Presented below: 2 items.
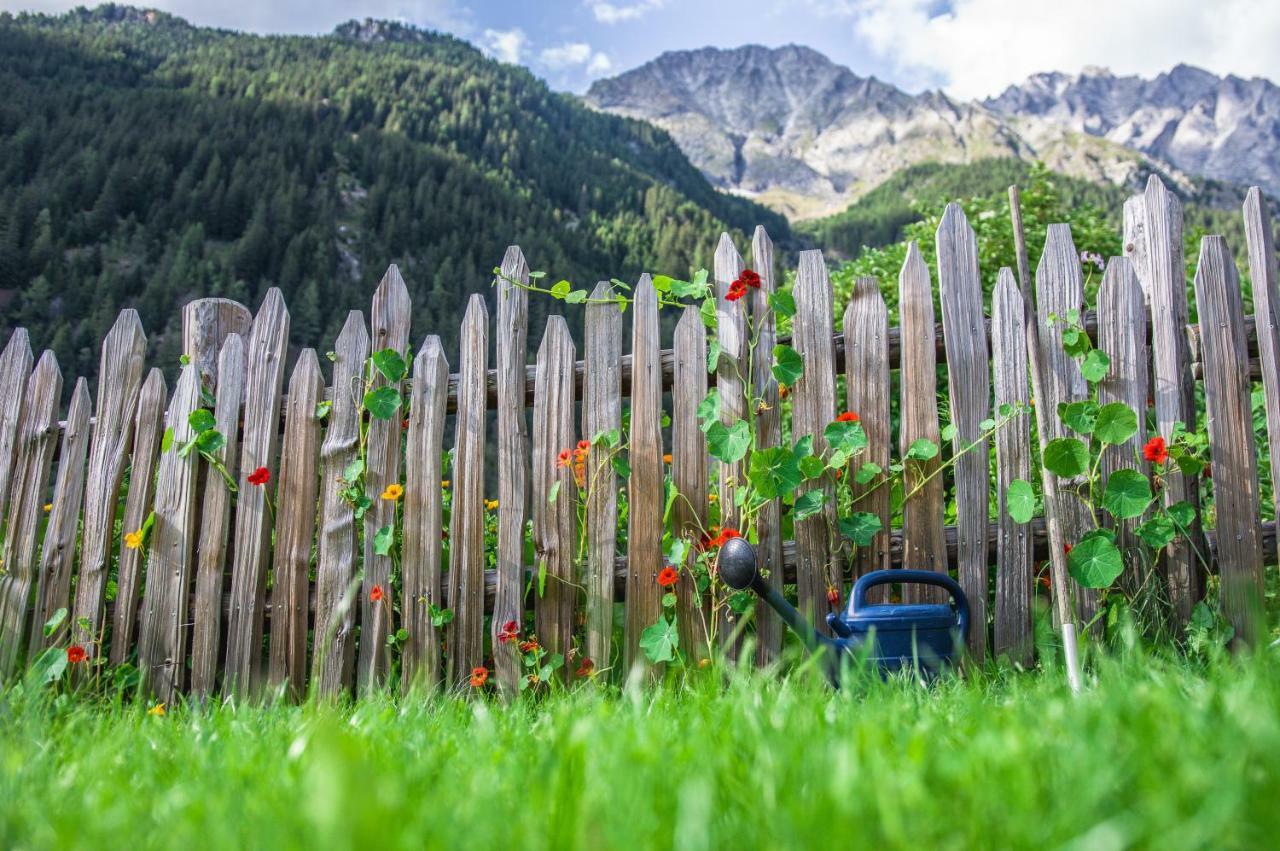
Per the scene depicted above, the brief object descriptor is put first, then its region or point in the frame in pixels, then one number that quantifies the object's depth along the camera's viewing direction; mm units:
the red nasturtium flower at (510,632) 2404
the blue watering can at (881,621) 1843
